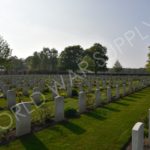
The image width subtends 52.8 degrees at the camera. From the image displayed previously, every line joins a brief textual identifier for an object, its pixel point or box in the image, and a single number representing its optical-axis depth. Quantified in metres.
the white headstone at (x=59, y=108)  6.12
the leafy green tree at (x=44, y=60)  56.15
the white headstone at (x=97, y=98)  8.61
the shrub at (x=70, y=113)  6.65
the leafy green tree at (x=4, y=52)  28.44
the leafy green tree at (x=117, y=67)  49.22
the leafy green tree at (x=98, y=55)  40.22
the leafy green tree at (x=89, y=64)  32.24
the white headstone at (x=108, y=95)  9.79
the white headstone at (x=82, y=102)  7.44
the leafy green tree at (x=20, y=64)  62.62
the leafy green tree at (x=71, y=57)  48.20
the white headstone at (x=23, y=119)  4.86
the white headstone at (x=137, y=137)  3.04
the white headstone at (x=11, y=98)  7.99
